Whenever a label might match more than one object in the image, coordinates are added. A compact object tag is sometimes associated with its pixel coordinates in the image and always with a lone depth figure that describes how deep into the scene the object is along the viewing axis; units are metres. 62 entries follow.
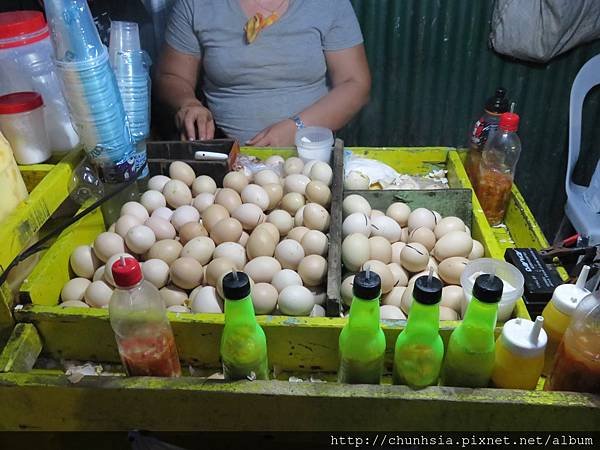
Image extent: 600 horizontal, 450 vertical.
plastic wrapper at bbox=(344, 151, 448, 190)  1.84
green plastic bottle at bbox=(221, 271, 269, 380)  0.94
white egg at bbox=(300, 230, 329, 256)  1.41
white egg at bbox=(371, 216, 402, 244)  1.50
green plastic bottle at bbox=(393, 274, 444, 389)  0.92
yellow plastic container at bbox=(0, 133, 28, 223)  1.22
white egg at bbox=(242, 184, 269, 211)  1.58
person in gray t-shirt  2.39
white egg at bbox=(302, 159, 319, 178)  1.74
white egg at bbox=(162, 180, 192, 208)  1.62
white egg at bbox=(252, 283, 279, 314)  1.25
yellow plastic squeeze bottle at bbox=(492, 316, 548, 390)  0.98
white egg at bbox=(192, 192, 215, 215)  1.59
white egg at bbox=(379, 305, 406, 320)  1.25
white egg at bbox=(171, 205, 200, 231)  1.52
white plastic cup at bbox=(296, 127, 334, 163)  1.84
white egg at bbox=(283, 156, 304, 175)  1.77
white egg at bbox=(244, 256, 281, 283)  1.34
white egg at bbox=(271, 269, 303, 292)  1.31
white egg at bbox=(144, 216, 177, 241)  1.47
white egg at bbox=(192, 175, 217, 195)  1.67
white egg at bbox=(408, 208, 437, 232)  1.53
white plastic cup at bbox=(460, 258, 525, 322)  1.16
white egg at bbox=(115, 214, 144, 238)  1.46
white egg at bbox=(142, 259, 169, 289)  1.34
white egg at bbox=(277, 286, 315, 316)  1.25
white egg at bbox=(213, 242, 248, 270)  1.37
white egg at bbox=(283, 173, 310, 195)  1.65
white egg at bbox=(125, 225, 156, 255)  1.41
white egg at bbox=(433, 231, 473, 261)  1.40
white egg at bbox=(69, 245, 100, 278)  1.42
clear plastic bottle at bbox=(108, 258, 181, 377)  1.06
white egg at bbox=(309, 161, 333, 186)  1.68
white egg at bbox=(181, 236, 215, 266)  1.38
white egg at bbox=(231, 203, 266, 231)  1.50
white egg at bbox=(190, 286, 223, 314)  1.25
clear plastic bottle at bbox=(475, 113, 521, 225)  1.78
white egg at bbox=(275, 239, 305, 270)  1.38
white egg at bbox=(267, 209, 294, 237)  1.52
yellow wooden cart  1.02
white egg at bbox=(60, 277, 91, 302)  1.35
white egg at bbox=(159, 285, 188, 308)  1.34
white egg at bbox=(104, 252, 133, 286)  1.32
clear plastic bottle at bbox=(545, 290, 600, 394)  0.97
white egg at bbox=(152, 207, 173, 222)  1.55
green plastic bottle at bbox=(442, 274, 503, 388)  0.92
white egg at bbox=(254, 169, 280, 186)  1.69
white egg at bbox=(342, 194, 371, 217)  1.56
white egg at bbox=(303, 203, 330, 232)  1.50
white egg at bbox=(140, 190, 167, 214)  1.60
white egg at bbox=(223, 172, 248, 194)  1.65
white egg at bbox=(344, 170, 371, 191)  1.75
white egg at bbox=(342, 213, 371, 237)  1.47
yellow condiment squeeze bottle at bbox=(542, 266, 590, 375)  1.07
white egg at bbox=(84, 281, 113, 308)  1.30
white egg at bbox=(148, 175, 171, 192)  1.68
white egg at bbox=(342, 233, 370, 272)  1.37
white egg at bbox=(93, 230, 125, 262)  1.40
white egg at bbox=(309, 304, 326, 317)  1.30
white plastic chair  2.57
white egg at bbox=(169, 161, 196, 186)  1.69
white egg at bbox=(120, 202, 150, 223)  1.53
